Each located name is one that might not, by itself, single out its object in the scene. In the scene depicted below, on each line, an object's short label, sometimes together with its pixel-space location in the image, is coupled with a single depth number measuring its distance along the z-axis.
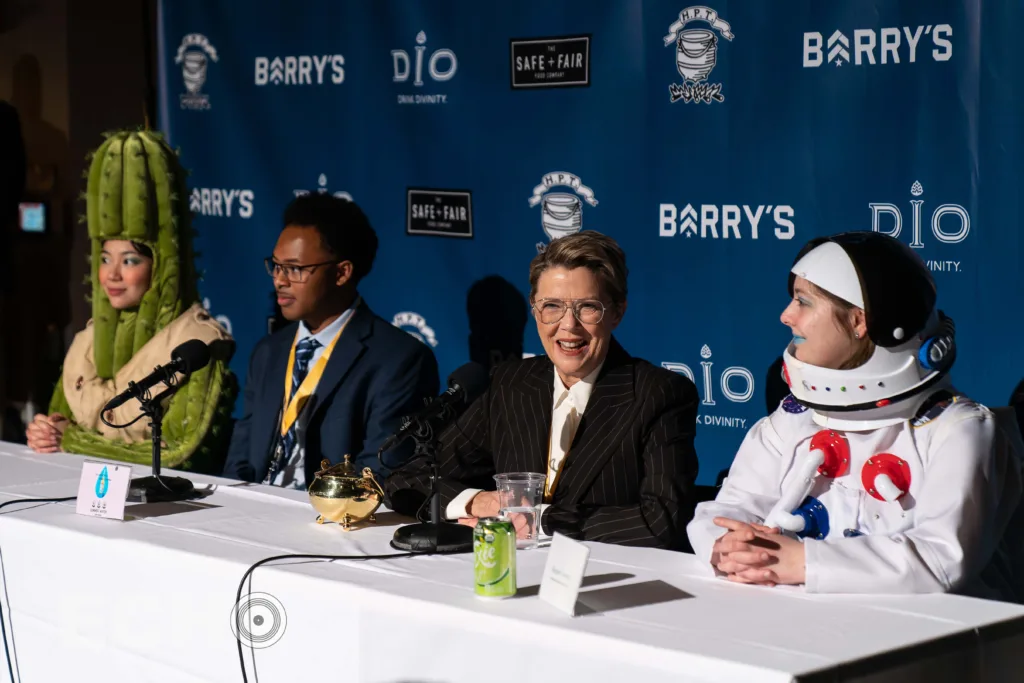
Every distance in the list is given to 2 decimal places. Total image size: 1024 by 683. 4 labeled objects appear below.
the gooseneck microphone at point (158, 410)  2.79
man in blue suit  3.53
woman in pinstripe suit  2.69
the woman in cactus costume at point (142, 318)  3.69
